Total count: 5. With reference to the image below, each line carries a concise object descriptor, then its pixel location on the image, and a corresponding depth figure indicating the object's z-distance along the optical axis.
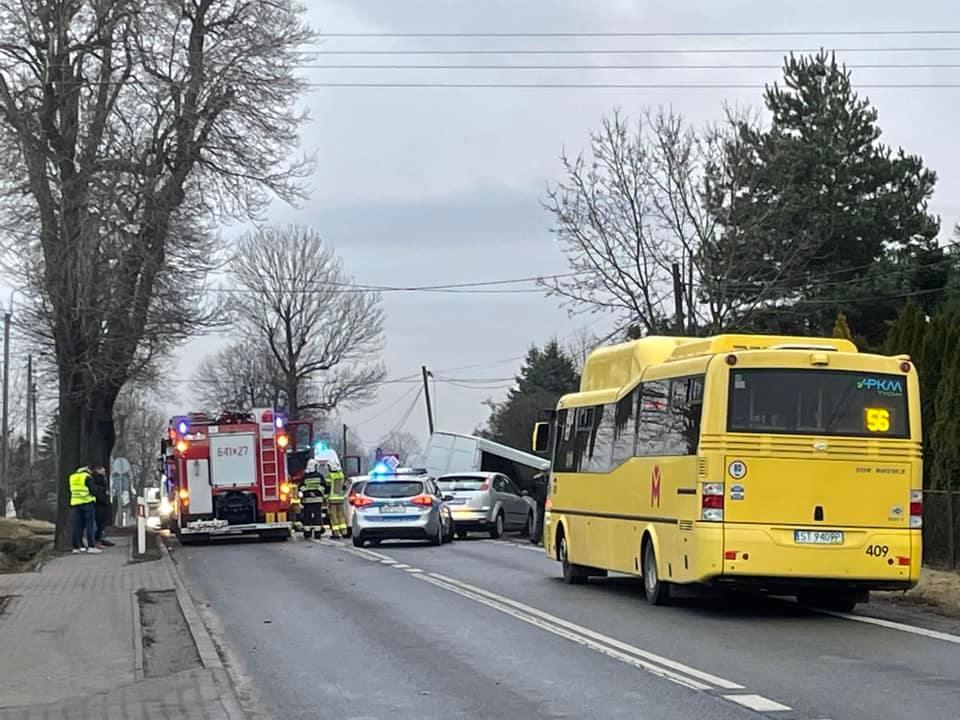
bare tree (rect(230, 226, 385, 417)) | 77.38
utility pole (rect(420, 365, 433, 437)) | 82.26
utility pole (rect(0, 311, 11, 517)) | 62.91
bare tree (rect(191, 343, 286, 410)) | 79.88
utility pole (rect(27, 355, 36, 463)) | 64.06
